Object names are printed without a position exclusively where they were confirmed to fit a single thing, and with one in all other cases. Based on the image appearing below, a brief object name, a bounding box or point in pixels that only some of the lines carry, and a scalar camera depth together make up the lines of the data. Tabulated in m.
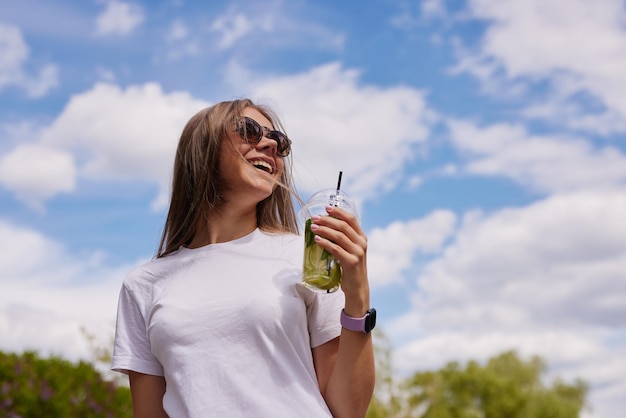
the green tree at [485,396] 27.86
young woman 2.35
